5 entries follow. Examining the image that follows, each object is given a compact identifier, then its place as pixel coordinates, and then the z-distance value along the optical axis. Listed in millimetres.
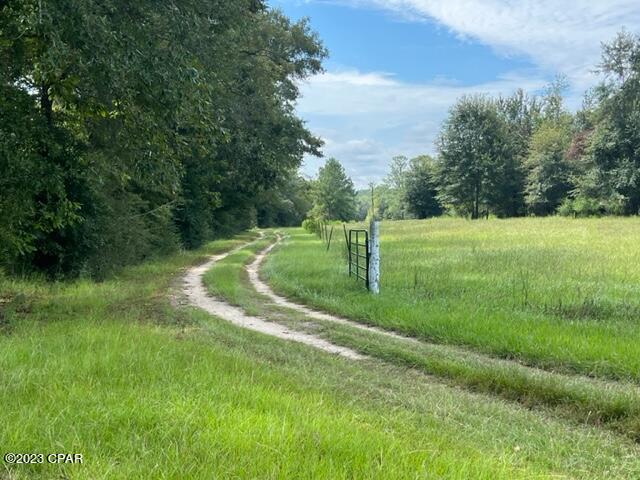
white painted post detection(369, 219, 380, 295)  12164
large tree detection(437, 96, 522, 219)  65125
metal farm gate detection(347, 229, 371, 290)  12719
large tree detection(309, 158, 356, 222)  95750
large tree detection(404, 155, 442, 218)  80856
